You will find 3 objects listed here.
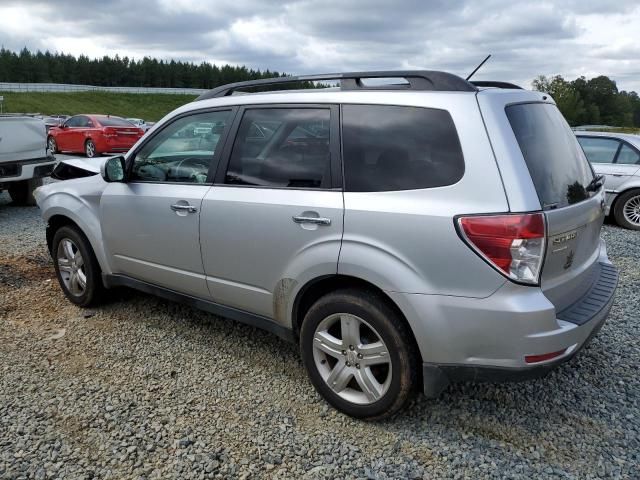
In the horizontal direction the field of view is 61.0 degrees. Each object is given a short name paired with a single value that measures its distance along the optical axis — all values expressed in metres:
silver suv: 2.45
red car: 18.06
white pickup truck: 8.16
